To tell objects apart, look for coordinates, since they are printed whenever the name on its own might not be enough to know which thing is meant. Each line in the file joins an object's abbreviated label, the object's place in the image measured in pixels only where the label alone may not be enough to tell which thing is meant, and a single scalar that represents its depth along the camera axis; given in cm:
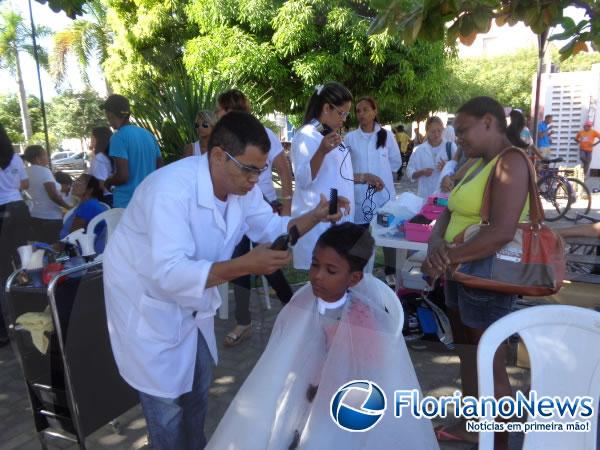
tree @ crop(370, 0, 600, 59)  217
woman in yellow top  201
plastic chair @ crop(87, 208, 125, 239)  329
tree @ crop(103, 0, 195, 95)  1304
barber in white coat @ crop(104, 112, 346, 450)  155
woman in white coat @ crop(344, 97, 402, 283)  423
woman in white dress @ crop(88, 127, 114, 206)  428
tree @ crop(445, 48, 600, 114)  3008
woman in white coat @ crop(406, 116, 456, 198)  533
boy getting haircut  177
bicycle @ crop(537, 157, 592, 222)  884
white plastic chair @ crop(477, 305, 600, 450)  165
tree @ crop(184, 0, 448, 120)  962
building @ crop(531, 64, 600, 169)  1348
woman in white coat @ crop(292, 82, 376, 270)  319
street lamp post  537
